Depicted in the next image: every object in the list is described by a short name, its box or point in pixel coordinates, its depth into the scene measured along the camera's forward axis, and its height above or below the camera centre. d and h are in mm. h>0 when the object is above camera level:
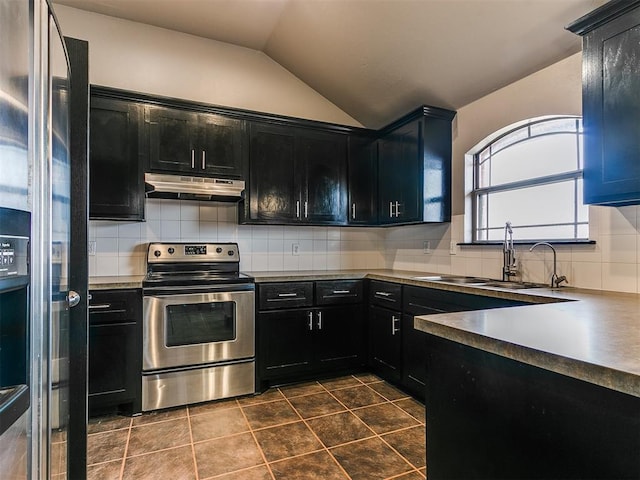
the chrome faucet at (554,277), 2318 -232
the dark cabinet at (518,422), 785 -465
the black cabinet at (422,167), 3105 +652
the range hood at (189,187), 2789 +425
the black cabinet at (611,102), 1647 +667
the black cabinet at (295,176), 3209 +599
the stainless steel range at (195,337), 2572 -716
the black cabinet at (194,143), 2885 +806
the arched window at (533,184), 2441 +430
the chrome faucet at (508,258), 2625 -125
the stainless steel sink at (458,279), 2807 -309
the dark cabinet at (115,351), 2428 -751
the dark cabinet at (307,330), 2932 -757
